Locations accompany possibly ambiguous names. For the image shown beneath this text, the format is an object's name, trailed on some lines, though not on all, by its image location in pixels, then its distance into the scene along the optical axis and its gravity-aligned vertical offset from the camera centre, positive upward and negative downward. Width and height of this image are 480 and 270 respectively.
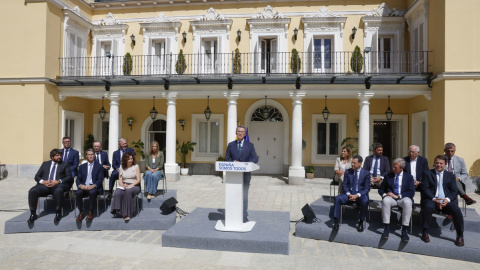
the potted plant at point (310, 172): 13.56 -1.40
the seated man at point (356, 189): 5.68 -0.92
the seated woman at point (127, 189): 6.25 -1.03
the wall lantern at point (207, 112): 13.88 +1.13
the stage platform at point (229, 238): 5.04 -1.61
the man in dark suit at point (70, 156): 7.46 -0.46
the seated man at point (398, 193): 5.25 -0.94
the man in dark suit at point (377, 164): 6.92 -0.53
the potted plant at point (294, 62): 12.88 +3.14
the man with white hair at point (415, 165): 6.25 -0.49
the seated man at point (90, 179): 6.18 -0.86
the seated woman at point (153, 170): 7.60 -0.79
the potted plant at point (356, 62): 12.49 +3.05
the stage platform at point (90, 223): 5.91 -1.64
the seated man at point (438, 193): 5.25 -0.90
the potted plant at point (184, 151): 14.19 -0.61
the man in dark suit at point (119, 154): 7.94 -0.42
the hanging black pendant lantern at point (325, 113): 13.32 +1.09
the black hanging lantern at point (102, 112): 14.71 +1.14
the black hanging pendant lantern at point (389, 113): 13.00 +1.09
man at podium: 5.82 -0.25
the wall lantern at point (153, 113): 14.28 +1.09
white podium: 5.47 -1.09
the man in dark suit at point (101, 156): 7.61 -0.47
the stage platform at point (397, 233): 4.95 -1.61
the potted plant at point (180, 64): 13.32 +3.07
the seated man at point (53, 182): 6.02 -0.90
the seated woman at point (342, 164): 6.99 -0.54
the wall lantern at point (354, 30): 13.31 +4.56
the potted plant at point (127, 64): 13.70 +3.15
